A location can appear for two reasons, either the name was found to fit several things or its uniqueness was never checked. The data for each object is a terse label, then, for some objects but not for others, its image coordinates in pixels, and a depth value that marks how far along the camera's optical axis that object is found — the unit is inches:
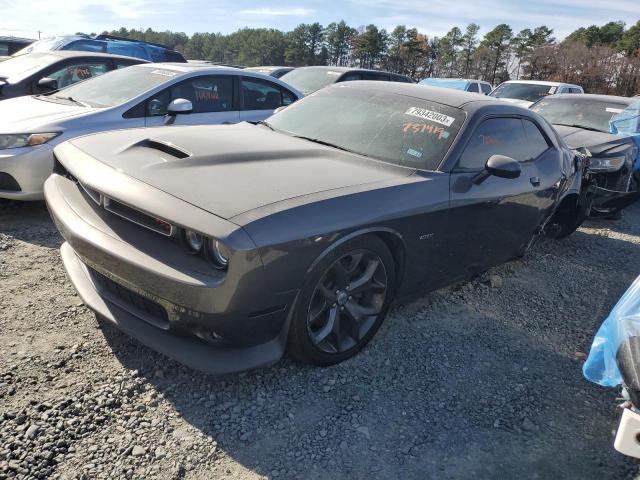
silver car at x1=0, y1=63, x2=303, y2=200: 166.4
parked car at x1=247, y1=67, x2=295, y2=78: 505.5
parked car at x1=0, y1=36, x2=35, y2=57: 583.2
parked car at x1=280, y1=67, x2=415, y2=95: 372.2
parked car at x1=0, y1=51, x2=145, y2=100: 249.8
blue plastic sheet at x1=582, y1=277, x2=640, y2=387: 86.0
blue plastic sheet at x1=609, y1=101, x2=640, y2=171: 262.1
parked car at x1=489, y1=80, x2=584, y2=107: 511.2
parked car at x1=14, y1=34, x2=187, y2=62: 443.6
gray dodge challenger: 85.0
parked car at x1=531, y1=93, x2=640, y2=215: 231.8
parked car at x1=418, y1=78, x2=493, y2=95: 569.0
